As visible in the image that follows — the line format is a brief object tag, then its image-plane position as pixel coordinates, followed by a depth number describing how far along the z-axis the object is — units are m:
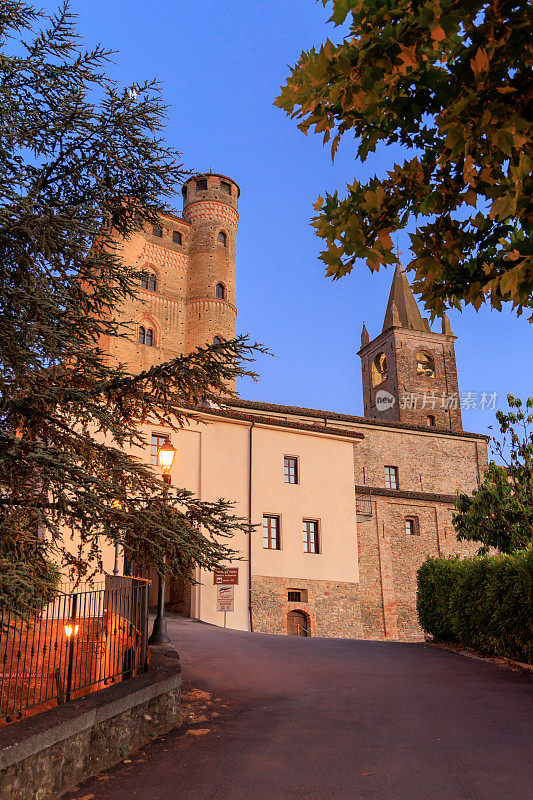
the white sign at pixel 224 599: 21.68
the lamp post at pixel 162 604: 11.71
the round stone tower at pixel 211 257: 46.97
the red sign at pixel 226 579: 22.82
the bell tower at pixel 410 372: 51.31
